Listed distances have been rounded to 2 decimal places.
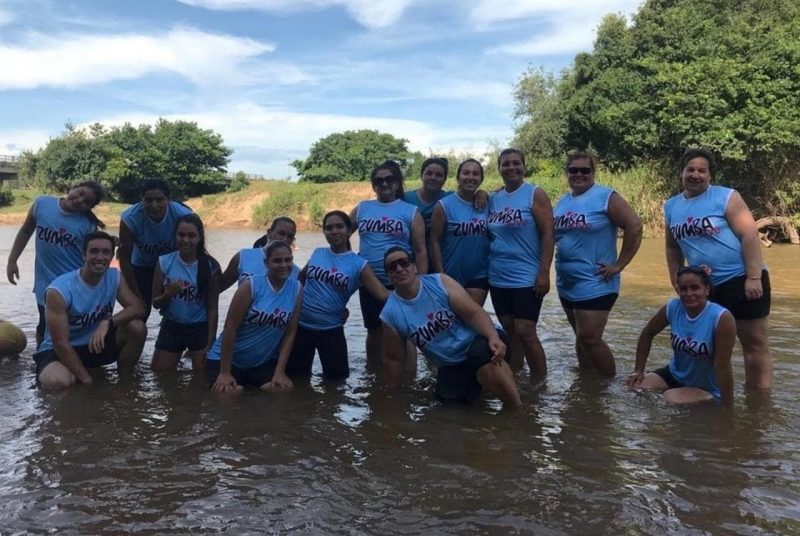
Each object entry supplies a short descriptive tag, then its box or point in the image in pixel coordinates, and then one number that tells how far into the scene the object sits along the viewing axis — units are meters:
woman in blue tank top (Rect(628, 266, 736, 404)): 4.59
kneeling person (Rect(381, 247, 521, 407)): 4.52
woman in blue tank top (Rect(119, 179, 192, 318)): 6.11
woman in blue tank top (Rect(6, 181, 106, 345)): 6.14
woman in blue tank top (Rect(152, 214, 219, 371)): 5.72
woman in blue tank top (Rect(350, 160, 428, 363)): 5.75
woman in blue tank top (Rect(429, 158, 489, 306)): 5.80
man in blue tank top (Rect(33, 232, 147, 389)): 5.25
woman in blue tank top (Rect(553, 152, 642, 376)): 5.45
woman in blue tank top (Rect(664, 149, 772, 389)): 4.79
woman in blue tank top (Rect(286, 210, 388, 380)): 5.59
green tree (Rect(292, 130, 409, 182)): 63.16
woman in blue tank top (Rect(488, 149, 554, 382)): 5.50
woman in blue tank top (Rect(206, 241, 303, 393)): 5.11
